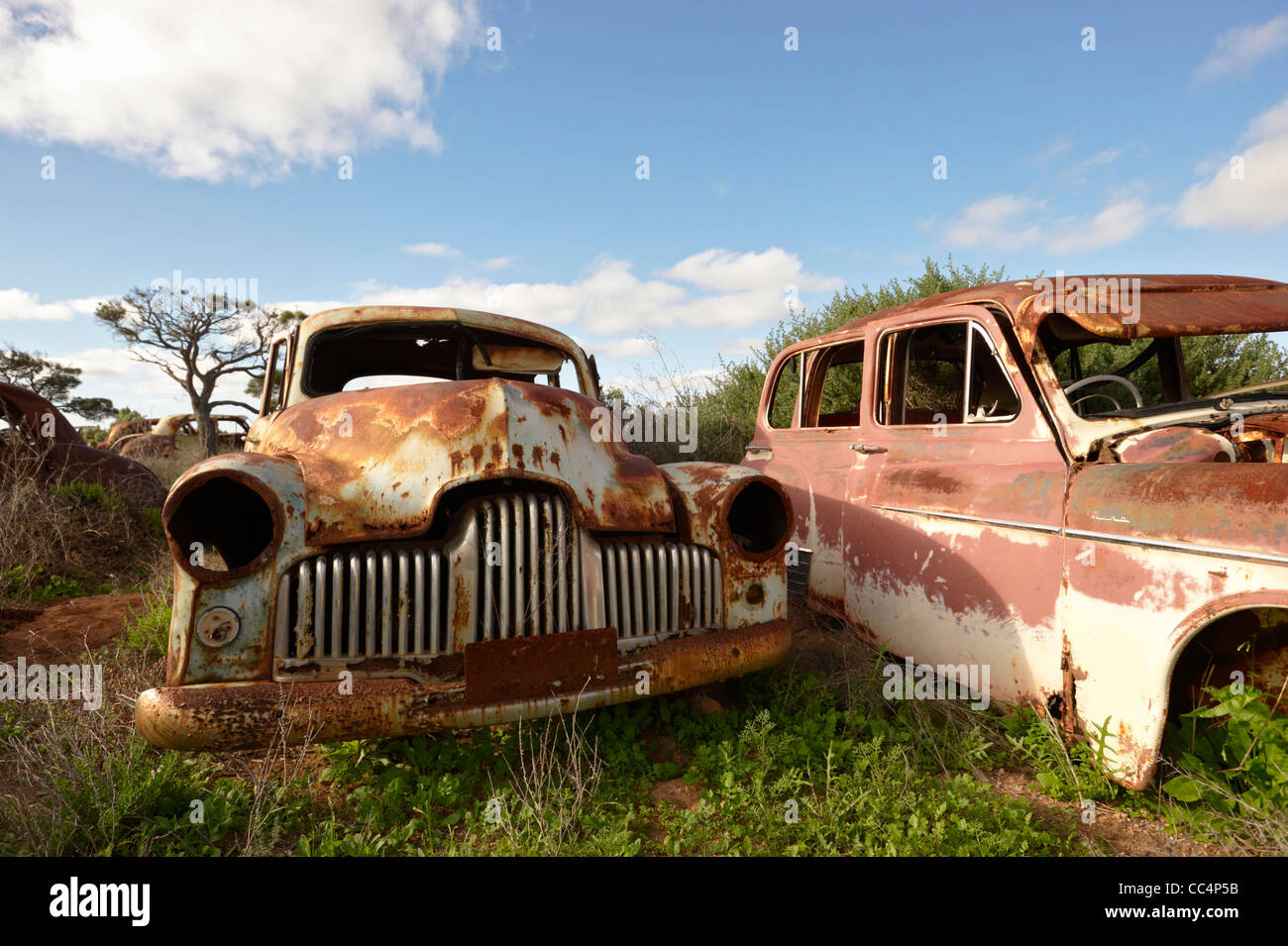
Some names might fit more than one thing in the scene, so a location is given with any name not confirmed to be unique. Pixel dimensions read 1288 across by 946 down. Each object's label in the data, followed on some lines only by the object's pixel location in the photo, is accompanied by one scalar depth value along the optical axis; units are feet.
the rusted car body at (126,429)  53.78
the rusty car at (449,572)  6.45
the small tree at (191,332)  78.54
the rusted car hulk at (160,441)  45.11
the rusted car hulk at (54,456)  18.86
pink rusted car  6.67
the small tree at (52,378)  82.43
